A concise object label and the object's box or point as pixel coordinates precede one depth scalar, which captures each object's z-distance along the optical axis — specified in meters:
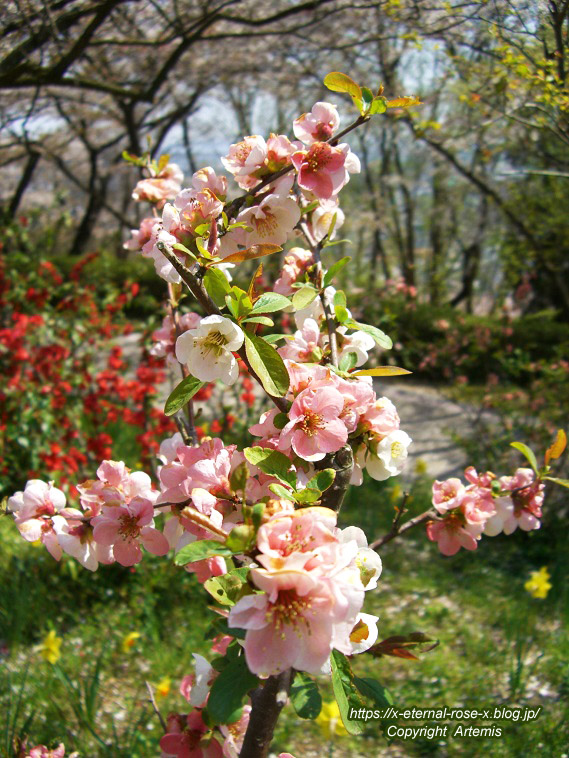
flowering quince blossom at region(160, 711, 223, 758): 0.91
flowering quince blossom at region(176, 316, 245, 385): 0.72
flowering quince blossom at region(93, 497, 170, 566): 0.78
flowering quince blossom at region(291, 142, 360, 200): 0.79
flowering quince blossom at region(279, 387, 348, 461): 0.70
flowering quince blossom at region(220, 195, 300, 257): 0.79
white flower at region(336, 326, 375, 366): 0.94
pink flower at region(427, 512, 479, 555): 0.98
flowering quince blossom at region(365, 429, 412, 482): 0.82
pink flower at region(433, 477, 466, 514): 0.97
